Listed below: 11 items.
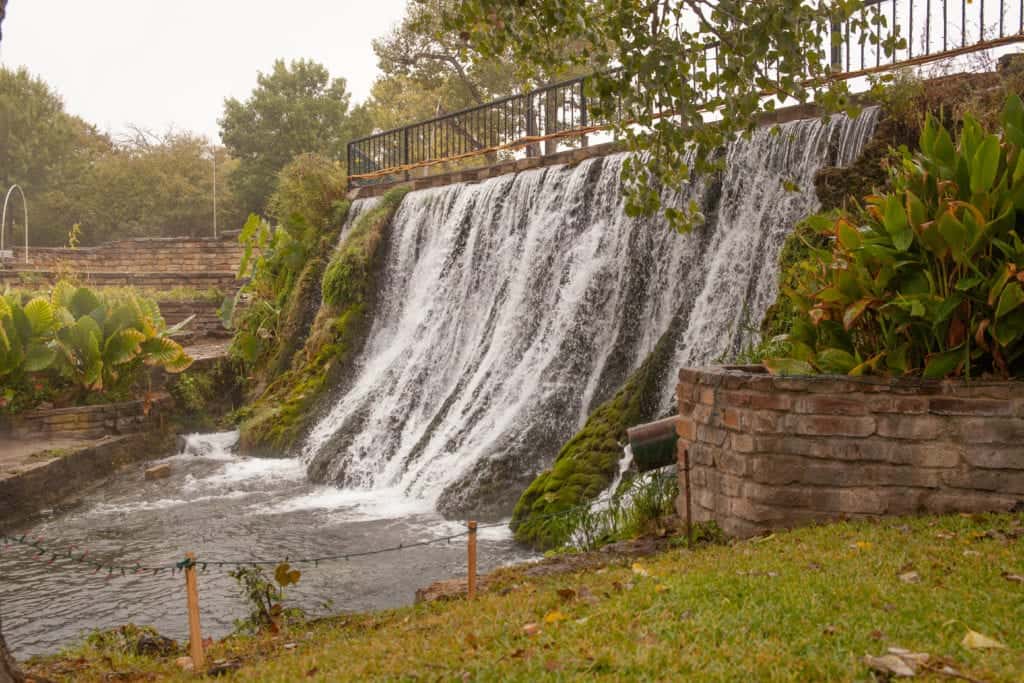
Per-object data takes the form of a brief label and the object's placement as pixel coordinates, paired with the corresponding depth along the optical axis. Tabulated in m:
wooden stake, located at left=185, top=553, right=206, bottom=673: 4.30
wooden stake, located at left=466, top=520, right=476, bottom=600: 4.71
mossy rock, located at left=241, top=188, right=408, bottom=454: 13.34
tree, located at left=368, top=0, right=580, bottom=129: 30.17
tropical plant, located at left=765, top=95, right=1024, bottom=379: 4.60
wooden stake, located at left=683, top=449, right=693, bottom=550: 5.10
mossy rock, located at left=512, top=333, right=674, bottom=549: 7.44
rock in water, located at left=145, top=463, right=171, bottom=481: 11.64
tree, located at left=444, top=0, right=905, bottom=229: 4.18
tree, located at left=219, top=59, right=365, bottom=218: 37.56
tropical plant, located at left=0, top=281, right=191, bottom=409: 12.52
